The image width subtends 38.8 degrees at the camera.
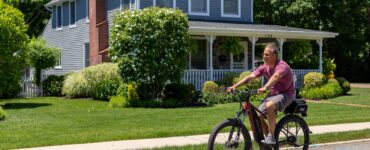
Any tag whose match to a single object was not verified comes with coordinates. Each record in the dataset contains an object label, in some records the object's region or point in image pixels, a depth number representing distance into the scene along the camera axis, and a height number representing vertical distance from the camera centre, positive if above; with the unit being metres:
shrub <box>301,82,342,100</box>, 22.39 -0.87
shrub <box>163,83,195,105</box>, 19.98 -0.80
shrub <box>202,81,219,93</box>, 21.03 -0.64
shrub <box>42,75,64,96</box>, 26.19 -0.63
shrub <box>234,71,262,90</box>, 21.30 -0.50
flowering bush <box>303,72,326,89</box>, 23.34 -0.37
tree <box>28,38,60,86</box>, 24.95 +0.86
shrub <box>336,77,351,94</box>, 24.22 -0.62
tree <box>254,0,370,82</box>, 36.16 +3.56
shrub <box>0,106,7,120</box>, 14.45 -1.16
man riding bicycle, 7.99 -0.22
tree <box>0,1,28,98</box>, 18.86 +0.95
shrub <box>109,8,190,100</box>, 19.22 +1.03
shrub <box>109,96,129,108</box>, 19.00 -1.08
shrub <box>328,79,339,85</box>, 23.58 -0.42
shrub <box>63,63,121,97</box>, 22.94 -0.29
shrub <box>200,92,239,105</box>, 20.56 -1.03
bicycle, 7.80 -0.91
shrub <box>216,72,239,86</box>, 22.73 -0.31
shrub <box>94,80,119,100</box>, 21.69 -0.70
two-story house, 23.30 +1.90
